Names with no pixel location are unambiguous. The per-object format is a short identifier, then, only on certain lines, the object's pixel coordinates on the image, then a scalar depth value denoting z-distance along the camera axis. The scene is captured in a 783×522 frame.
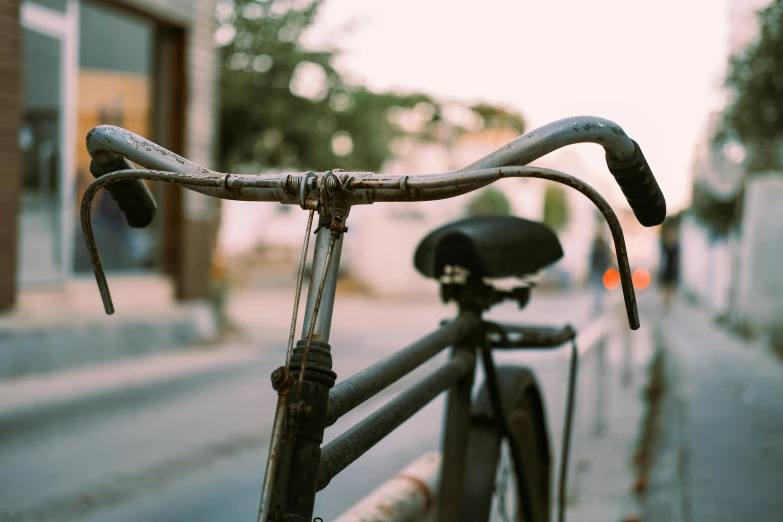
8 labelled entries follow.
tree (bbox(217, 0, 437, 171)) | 16.00
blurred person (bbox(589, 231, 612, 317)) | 16.12
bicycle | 1.24
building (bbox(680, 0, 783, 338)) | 9.57
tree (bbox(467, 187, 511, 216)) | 39.34
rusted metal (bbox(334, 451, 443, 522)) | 1.74
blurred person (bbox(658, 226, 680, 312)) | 17.53
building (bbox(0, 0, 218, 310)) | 8.79
